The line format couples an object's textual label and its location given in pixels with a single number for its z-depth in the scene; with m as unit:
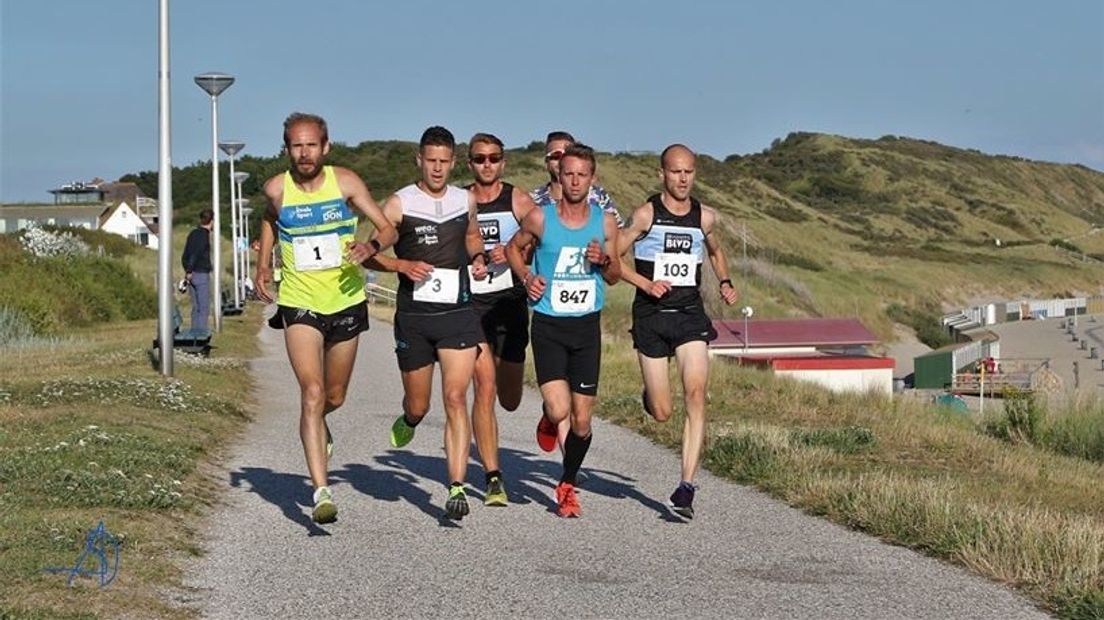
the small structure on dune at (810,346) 45.31
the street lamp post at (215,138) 34.78
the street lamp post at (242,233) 59.74
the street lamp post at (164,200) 20.72
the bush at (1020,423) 22.31
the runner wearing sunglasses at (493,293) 10.83
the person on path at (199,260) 25.95
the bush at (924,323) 89.62
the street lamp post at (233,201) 48.25
